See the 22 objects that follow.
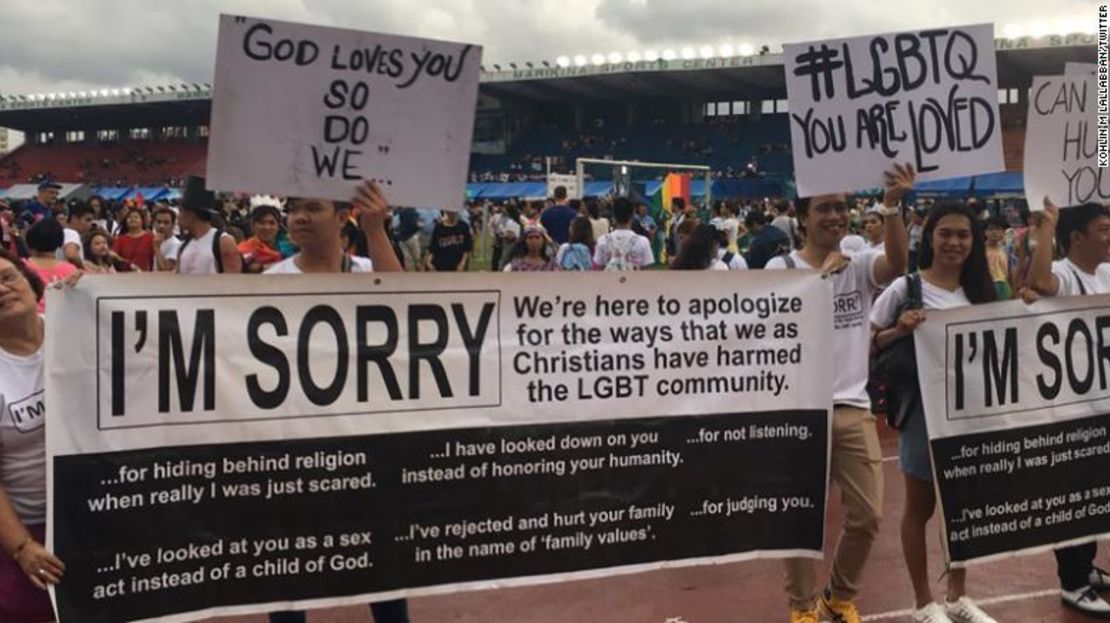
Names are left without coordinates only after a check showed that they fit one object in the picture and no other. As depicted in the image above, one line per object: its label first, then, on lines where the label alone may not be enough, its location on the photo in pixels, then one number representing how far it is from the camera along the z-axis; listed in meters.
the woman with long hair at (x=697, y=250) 5.59
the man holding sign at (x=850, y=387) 3.94
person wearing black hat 6.74
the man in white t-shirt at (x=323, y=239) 3.37
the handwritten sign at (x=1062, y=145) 4.27
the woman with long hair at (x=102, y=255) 9.91
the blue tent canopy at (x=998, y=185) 34.47
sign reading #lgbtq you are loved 3.83
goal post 20.07
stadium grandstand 44.09
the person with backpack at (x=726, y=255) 10.56
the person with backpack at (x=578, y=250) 9.90
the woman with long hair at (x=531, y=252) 9.31
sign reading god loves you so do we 3.05
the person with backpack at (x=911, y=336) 4.08
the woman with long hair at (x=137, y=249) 10.01
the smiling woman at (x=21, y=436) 2.87
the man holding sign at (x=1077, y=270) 4.25
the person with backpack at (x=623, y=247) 9.98
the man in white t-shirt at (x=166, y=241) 8.49
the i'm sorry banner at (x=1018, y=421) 3.96
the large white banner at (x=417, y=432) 2.93
